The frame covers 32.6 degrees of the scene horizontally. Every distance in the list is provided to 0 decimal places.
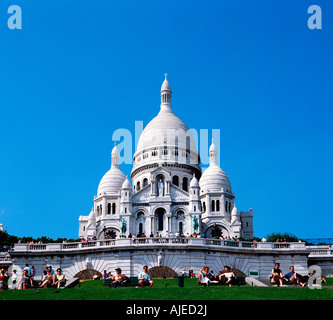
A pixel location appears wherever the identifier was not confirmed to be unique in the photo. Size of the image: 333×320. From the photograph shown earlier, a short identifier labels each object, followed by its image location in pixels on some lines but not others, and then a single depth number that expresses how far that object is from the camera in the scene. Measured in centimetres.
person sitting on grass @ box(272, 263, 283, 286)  2438
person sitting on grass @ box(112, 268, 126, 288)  2445
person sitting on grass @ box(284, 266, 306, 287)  2442
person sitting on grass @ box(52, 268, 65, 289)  2388
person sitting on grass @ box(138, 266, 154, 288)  2357
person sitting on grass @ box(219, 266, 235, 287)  2403
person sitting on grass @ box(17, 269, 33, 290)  2434
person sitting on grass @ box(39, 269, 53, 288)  2405
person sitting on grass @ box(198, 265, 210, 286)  2395
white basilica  8775
